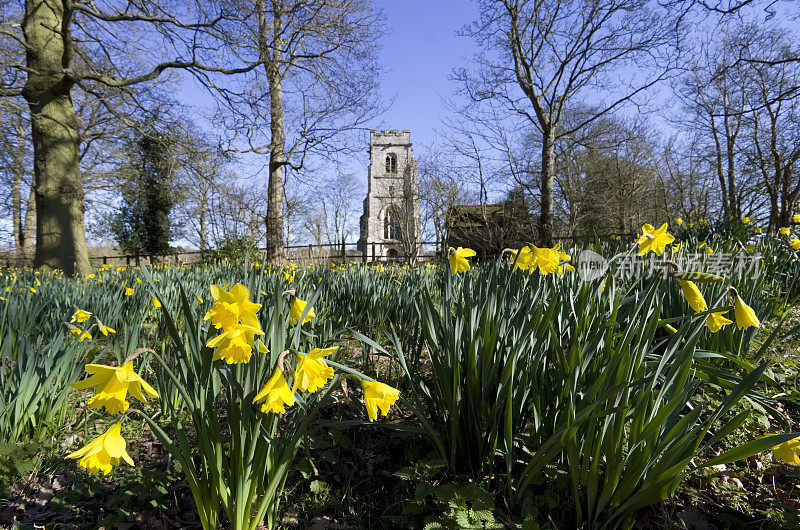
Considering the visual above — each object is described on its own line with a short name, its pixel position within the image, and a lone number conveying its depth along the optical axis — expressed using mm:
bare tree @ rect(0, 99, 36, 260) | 7047
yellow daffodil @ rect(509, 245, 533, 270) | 1711
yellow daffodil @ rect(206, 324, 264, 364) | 904
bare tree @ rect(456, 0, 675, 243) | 9914
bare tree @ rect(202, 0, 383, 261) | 8422
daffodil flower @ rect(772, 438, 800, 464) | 1148
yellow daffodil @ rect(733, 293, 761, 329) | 1257
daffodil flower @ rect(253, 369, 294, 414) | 879
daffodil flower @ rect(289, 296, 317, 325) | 1298
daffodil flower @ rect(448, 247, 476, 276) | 1754
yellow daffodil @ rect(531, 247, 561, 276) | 1669
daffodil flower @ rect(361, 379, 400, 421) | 988
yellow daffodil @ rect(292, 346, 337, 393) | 908
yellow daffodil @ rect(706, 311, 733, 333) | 1317
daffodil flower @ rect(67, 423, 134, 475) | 912
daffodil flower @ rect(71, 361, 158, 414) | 885
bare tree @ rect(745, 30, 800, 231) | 10112
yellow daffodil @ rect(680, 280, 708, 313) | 1267
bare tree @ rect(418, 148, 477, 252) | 10953
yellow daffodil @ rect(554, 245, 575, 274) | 1868
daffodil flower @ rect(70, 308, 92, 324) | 2105
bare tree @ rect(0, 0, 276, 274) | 7559
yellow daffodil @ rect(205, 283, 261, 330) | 928
